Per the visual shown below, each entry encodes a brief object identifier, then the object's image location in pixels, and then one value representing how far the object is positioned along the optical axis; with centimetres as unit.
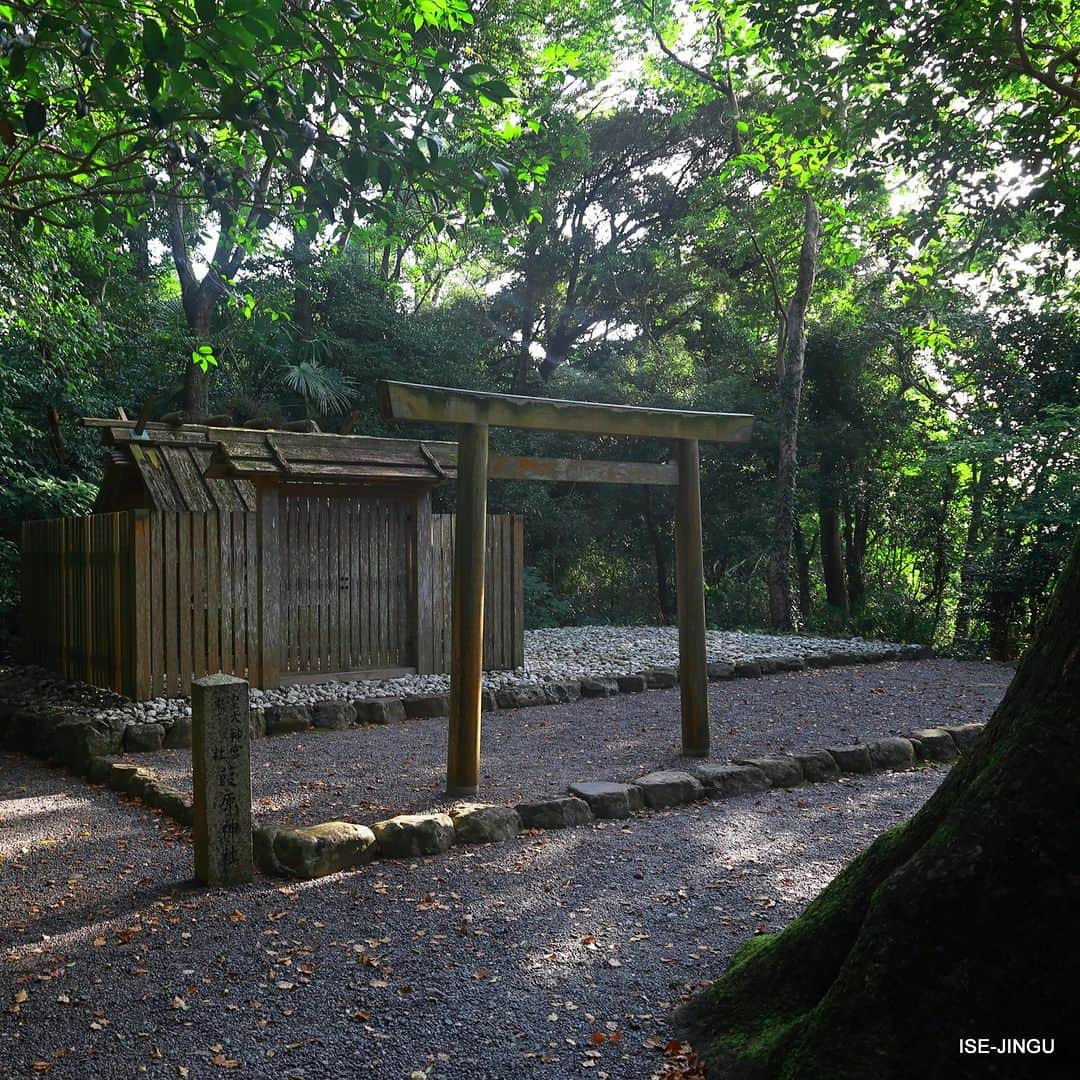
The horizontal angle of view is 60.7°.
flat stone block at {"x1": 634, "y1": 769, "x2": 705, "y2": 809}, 580
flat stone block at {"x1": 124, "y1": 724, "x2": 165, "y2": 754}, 759
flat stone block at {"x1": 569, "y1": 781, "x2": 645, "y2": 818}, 558
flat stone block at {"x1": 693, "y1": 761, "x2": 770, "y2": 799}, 608
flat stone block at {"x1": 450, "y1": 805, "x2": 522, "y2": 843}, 510
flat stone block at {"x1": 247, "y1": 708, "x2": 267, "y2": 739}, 812
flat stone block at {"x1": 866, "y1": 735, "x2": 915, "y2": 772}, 687
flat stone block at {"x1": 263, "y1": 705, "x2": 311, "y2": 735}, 825
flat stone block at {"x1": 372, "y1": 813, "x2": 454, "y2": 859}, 486
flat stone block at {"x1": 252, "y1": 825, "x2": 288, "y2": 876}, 466
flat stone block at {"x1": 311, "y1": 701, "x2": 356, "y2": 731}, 853
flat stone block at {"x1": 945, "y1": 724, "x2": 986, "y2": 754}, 730
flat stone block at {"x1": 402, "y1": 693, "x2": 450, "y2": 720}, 912
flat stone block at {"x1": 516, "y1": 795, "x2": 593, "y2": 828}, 538
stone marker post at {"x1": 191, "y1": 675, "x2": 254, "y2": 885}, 450
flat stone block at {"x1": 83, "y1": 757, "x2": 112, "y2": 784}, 692
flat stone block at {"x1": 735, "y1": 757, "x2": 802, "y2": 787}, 632
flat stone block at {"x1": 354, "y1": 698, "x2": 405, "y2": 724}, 880
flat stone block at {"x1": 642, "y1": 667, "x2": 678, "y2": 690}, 1070
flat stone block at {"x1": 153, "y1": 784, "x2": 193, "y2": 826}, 571
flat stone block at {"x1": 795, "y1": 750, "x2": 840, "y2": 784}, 650
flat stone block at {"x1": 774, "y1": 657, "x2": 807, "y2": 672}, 1166
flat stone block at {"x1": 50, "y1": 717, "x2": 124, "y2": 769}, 738
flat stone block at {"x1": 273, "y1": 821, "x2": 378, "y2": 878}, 459
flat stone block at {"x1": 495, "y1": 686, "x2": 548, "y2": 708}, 959
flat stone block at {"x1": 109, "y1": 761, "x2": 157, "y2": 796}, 641
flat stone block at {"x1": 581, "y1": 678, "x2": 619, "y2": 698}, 1021
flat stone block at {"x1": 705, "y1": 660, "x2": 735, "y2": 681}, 1123
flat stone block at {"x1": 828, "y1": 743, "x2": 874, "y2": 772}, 673
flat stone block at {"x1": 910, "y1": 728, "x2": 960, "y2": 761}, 712
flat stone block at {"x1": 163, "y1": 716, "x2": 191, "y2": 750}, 778
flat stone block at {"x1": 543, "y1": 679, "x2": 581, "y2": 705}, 991
